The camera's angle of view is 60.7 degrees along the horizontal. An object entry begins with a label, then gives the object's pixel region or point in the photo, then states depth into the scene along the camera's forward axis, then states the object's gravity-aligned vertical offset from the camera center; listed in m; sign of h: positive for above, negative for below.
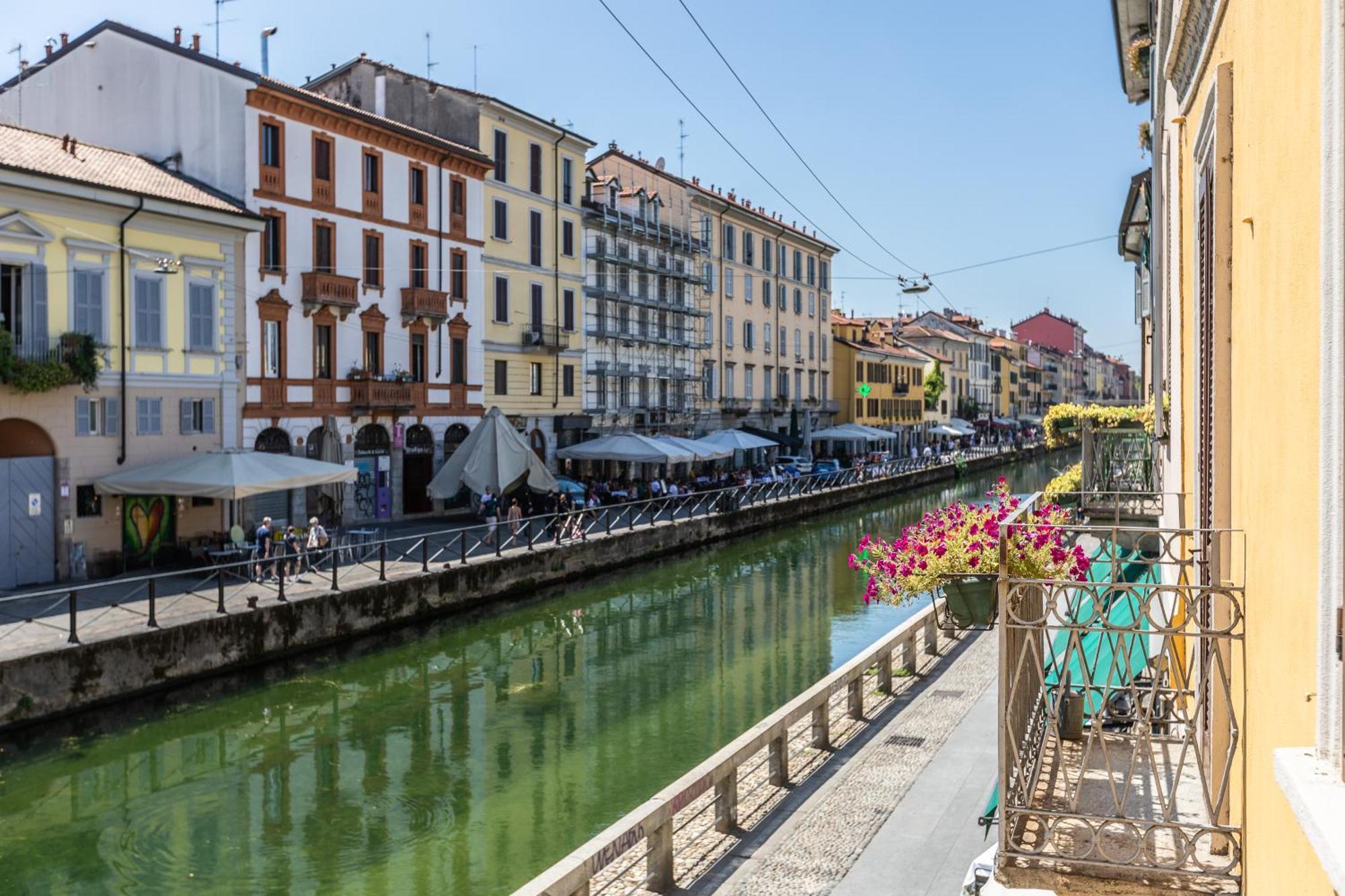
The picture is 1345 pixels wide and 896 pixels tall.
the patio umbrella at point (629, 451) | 34.81 -0.43
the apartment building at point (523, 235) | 35.09 +6.62
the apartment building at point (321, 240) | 26.48 +5.14
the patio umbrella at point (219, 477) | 20.62 -0.73
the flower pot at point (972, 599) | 6.75 -0.96
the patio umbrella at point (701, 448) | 37.47 -0.38
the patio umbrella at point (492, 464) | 28.27 -0.68
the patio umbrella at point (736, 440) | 42.07 -0.13
